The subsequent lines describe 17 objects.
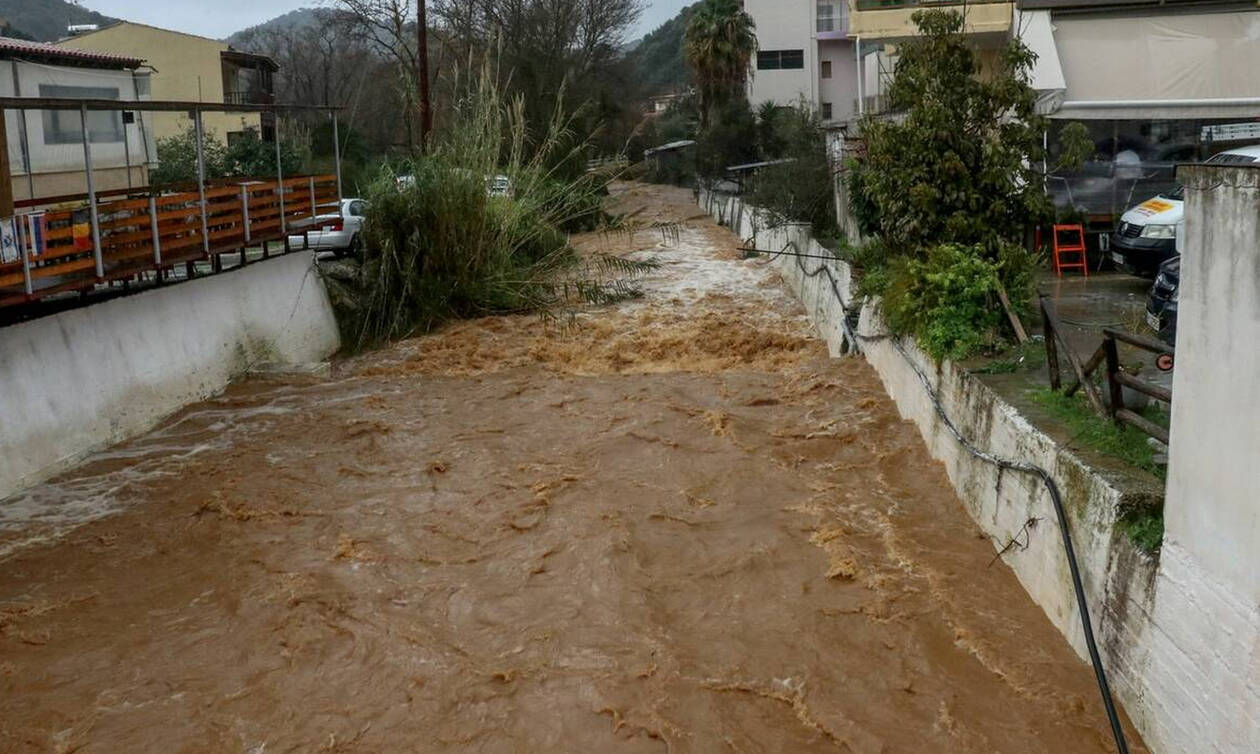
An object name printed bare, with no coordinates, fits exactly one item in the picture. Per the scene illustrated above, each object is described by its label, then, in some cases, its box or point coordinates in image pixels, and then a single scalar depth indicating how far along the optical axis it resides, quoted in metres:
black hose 5.92
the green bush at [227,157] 24.03
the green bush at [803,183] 21.70
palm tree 48.16
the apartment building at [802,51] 53.53
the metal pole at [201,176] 13.23
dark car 9.88
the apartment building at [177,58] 38.50
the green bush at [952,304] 10.43
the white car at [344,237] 21.77
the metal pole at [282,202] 15.73
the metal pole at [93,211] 10.87
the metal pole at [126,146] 14.31
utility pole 23.30
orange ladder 16.12
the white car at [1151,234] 14.16
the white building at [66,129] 13.81
